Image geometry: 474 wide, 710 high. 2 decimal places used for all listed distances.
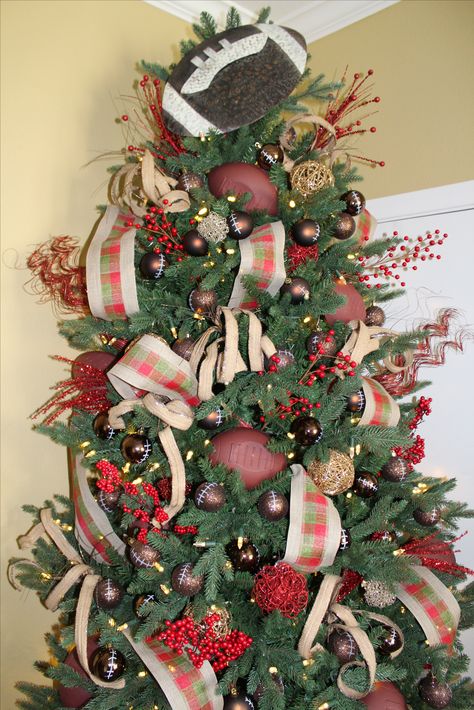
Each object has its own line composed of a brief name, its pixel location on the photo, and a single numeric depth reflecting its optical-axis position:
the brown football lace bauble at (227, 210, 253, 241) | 1.03
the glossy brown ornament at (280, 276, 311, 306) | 1.04
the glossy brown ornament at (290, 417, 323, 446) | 0.95
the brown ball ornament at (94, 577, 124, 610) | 0.99
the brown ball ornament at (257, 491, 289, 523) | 0.92
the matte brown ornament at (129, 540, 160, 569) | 0.95
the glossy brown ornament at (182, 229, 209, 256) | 1.04
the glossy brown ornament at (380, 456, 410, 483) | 1.09
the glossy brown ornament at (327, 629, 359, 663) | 0.93
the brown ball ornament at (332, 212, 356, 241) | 1.14
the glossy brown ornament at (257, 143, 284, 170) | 1.16
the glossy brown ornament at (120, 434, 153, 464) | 0.97
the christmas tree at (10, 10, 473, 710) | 0.93
